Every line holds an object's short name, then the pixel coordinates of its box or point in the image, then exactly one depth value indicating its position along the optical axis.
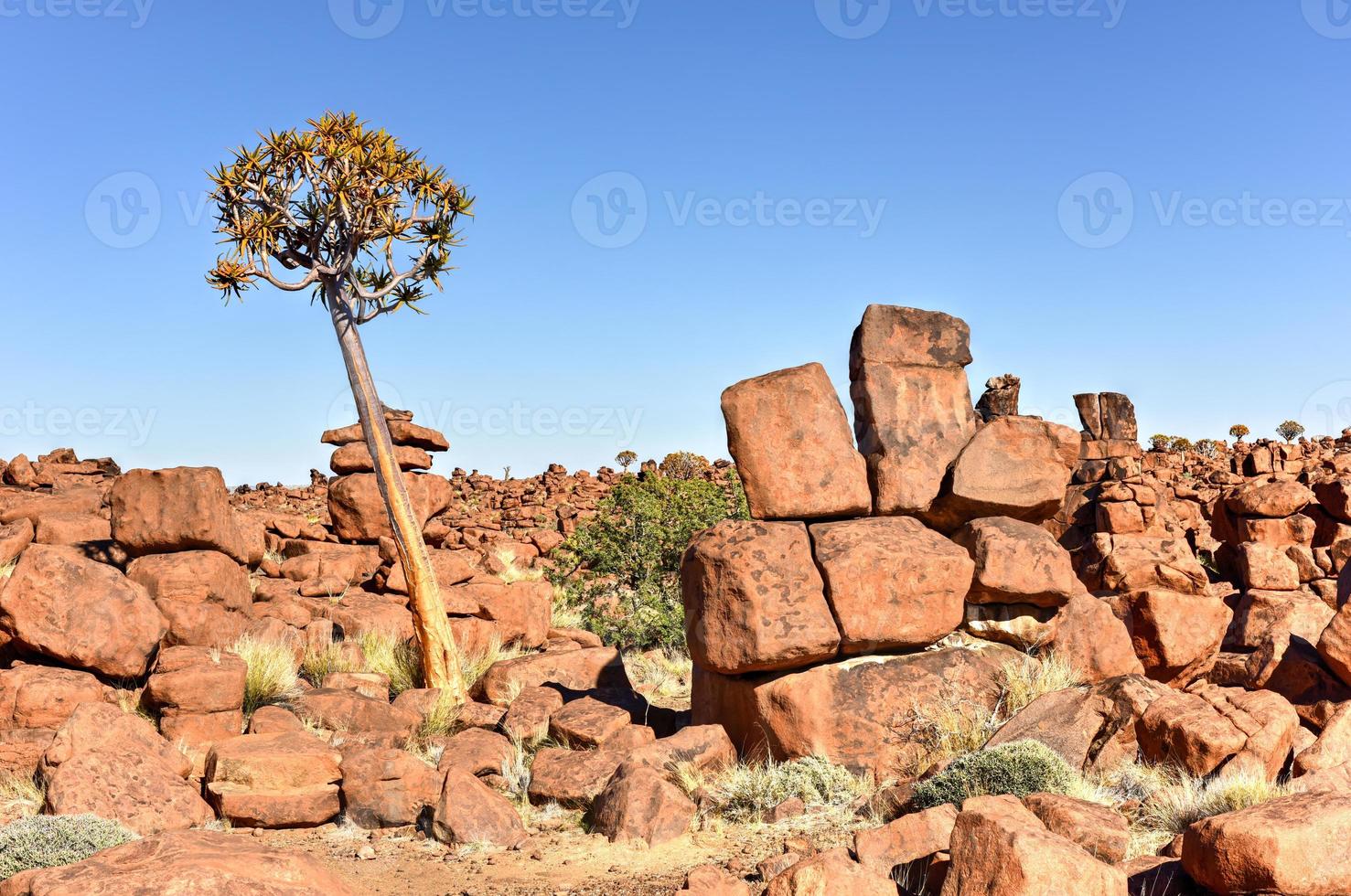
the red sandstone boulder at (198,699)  10.35
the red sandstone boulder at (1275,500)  17.27
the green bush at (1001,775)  7.37
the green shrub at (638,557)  17.31
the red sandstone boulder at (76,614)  10.46
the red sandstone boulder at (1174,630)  10.60
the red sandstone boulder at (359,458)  19.81
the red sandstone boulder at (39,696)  9.99
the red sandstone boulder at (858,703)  8.89
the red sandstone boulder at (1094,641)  9.98
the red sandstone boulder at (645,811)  7.84
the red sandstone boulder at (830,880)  5.52
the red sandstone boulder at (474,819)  8.07
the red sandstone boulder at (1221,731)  7.65
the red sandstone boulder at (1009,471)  10.12
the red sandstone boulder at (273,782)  8.66
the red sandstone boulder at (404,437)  19.84
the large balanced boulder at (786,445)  9.52
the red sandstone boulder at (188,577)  12.98
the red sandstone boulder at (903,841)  6.24
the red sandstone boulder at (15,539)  15.38
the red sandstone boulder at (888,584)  9.15
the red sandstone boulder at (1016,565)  9.85
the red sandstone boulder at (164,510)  13.33
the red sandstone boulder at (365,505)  19.50
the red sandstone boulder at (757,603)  8.94
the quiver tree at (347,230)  13.02
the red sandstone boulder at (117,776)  8.16
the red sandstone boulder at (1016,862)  5.12
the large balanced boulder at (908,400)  10.05
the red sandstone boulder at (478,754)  9.78
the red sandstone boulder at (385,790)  8.73
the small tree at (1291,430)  54.60
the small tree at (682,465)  40.44
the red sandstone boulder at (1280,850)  5.30
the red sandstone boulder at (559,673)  12.12
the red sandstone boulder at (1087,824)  5.86
